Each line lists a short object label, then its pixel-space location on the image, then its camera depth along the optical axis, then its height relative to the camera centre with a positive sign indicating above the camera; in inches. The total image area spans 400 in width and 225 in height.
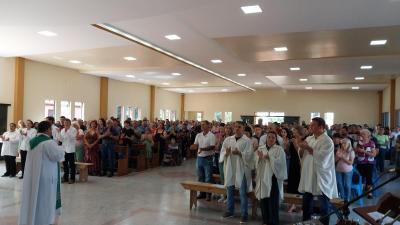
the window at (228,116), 1051.7 -0.3
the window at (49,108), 575.5 +7.9
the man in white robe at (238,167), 221.3 -33.8
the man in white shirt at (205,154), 283.1 -32.2
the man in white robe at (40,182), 177.3 -36.9
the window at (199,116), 1093.8 -1.9
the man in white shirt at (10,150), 362.9 -41.1
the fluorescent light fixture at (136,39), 320.2 +80.9
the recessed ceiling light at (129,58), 483.5 +81.2
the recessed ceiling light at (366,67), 512.7 +79.8
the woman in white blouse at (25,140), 339.9 -29.2
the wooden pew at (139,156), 434.6 -54.0
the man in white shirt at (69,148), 342.3 -35.5
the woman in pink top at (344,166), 248.7 -35.6
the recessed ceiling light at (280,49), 399.7 +81.6
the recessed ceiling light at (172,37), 347.7 +81.9
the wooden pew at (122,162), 390.5 -56.0
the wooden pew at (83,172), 349.7 -61.2
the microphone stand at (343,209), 77.4 -22.4
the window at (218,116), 1065.5 -0.7
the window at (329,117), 949.2 +2.6
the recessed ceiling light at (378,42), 357.8 +82.3
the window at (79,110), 654.4 +5.7
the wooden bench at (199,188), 244.1 -53.1
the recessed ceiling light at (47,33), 345.5 +81.9
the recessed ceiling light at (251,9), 254.4 +82.6
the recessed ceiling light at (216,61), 493.7 +81.2
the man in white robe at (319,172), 181.8 -29.5
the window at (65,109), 618.0 +7.0
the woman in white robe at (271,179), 199.5 -36.7
